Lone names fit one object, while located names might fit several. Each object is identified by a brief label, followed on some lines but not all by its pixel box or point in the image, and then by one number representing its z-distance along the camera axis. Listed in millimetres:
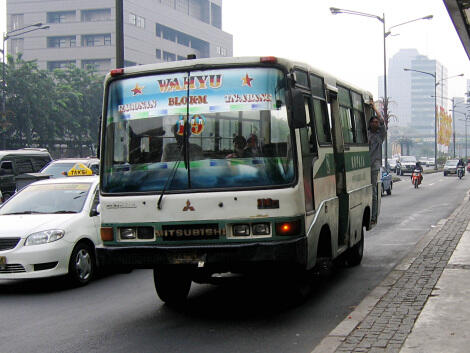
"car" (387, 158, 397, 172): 69606
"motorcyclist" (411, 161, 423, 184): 36475
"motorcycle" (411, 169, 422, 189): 36000
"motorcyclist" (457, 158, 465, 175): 51675
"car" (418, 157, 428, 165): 100938
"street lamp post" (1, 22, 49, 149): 43284
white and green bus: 6637
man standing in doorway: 11516
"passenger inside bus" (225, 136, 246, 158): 6707
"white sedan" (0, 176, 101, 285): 8742
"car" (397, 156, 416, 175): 62375
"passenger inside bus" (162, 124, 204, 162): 6836
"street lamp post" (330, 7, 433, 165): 36125
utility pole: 15095
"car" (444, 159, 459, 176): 57406
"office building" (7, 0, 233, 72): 91688
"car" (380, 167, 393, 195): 29797
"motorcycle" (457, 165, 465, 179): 51031
